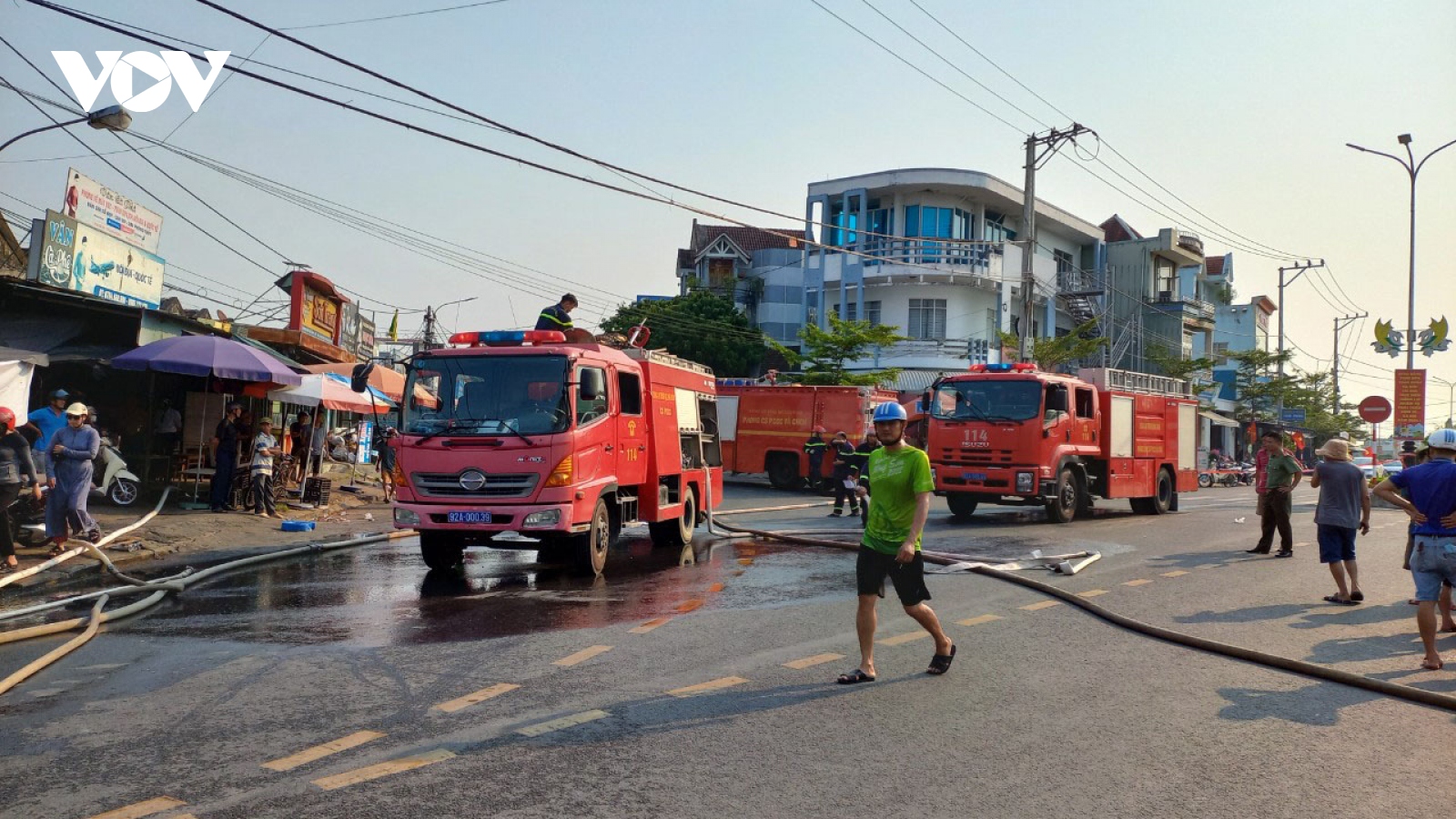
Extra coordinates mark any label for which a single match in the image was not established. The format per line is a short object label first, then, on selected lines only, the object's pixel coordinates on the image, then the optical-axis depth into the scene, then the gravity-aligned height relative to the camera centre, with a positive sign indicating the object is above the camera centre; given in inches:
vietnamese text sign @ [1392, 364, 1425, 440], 1055.6 +80.6
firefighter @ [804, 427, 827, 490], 1067.3 -1.9
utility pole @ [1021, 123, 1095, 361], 1107.3 +272.2
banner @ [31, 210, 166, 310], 676.1 +122.1
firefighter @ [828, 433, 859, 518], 791.7 -9.7
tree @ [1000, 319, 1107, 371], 1537.9 +178.0
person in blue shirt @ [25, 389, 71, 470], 540.4 +10.3
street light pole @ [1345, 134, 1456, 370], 1228.5 +201.5
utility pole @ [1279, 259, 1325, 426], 2229.0 +405.4
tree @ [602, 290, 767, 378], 1936.5 +230.4
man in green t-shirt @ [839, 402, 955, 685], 271.4 -20.0
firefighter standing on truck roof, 526.6 +69.7
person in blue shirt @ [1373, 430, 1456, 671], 299.6 -12.9
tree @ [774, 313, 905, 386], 1470.2 +157.3
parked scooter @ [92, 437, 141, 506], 650.2 -24.4
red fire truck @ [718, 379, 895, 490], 1112.2 +42.5
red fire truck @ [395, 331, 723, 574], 421.1 +2.4
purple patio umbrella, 658.2 +52.6
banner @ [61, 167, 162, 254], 764.0 +177.4
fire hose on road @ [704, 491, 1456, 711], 261.2 -51.9
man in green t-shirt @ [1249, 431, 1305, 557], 555.5 -7.1
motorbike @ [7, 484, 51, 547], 516.7 -42.8
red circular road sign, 1027.3 +66.6
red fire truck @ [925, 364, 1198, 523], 703.1 +19.9
